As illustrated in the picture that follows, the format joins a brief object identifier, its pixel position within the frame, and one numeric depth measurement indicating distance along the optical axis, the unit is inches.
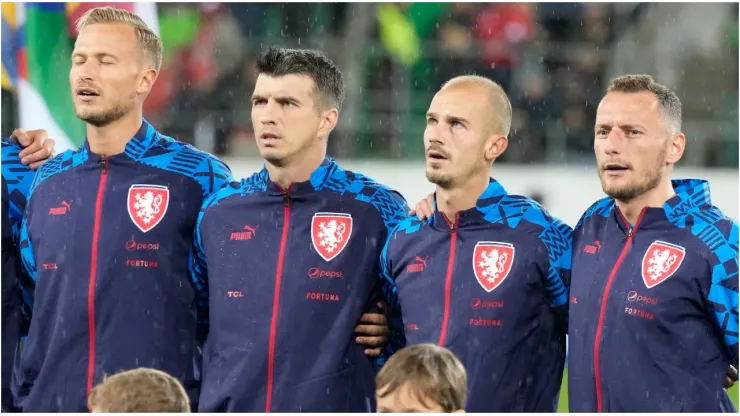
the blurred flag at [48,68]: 680.4
